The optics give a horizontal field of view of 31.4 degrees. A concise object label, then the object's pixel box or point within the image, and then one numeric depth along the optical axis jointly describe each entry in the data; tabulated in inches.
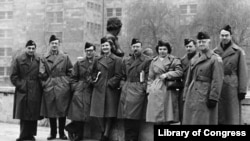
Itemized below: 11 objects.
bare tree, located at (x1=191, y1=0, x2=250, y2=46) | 1573.6
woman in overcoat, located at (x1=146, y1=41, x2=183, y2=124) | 317.7
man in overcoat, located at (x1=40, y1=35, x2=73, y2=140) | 369.1
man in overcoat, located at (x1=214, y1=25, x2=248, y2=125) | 309.6
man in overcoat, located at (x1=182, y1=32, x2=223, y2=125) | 287.8
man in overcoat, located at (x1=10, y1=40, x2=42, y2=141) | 366.3
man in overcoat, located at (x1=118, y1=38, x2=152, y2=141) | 337.4
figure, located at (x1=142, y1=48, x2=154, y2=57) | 360.8
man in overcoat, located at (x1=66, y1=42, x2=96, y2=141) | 362.9
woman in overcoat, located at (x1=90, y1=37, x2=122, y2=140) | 351.3
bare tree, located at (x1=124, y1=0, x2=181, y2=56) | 1685.5
